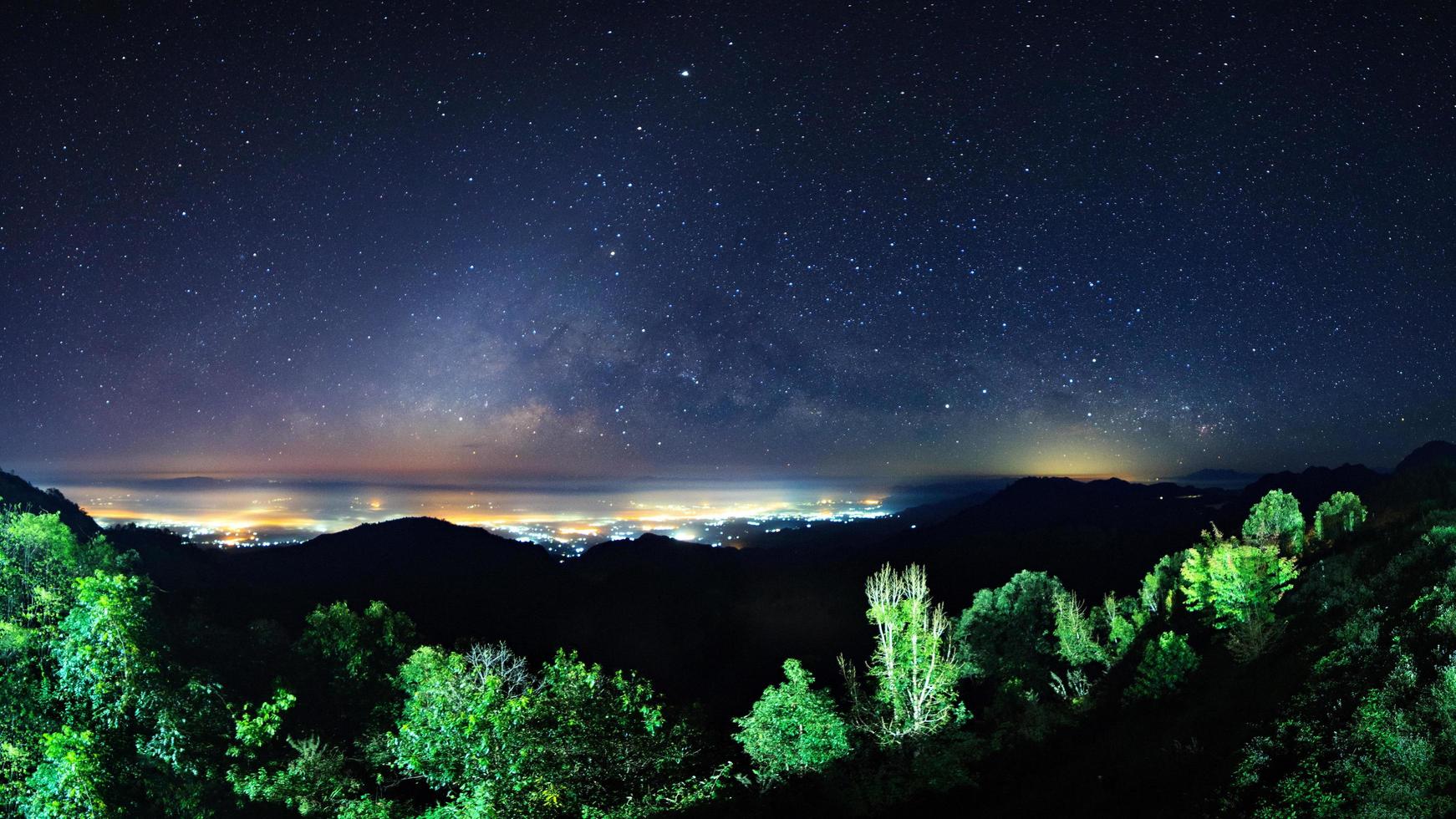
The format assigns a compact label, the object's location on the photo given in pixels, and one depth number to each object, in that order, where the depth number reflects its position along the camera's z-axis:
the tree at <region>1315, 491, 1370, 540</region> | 48.41
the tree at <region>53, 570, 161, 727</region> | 12.16
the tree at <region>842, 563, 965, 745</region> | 23.16
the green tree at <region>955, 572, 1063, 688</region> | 52.78
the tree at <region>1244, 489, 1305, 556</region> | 46.81
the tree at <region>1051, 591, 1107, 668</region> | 46.25
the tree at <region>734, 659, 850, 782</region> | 18.73
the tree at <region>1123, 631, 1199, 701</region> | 27.86
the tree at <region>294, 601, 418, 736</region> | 32.44
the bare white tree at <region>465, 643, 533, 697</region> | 17.20
